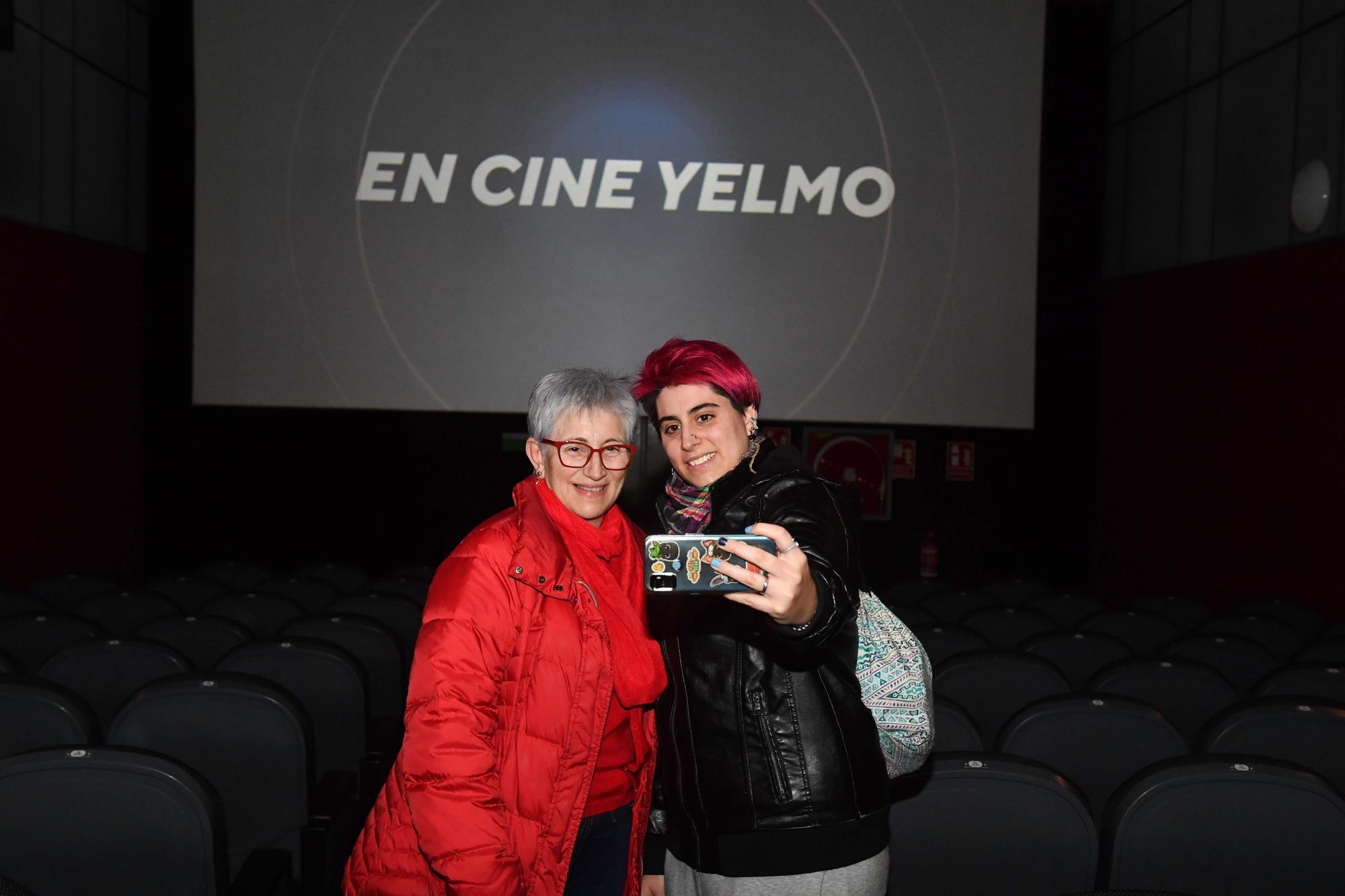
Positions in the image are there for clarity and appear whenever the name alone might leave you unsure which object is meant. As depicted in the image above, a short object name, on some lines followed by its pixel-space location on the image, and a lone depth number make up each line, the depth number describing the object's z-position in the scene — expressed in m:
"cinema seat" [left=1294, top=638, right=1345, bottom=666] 4.02
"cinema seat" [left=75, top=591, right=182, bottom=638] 4.77
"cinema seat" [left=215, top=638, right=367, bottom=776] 3.32
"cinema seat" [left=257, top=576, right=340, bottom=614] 5.64
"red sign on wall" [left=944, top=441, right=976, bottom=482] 10.77
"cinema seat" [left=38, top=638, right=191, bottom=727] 3.22
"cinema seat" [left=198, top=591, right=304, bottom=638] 4.67
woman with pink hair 1.46
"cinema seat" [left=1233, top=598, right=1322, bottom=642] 5.62
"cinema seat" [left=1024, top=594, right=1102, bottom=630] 5.70
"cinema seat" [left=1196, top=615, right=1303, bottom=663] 4.67
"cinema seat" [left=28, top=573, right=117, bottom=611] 5.82
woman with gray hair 1.49
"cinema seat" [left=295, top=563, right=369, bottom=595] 6.74
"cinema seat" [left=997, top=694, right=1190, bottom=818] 2.60
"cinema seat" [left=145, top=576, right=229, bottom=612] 5.52
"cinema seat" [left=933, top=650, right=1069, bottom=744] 3.29
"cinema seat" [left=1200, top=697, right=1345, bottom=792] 2.60
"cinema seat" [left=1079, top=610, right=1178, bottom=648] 4.73
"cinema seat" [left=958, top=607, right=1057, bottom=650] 4.78
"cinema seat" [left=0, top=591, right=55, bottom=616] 4.80
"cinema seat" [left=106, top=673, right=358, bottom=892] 2.65
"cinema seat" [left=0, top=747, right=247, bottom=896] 1.97
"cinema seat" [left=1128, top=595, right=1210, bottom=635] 5.77
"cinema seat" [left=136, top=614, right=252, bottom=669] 3.82
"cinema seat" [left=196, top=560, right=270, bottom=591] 6.80
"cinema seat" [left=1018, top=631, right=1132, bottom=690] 3.96
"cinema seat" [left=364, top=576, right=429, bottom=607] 5.38
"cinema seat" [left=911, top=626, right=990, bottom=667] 4.03
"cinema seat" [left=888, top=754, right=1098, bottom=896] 1.96
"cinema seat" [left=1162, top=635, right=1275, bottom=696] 3.87
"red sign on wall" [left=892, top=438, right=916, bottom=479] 10.70
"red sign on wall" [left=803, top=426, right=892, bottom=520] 10.45
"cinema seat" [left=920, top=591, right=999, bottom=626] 5.75
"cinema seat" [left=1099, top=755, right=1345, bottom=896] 1.88
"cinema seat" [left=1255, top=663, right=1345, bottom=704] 3.23
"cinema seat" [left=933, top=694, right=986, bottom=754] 2.61
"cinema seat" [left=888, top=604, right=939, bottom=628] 4.75
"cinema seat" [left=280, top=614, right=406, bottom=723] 3.95
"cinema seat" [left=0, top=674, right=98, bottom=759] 2.51
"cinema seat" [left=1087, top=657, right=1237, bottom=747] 3.28
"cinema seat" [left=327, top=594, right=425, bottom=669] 4.87
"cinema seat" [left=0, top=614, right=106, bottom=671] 3.91
